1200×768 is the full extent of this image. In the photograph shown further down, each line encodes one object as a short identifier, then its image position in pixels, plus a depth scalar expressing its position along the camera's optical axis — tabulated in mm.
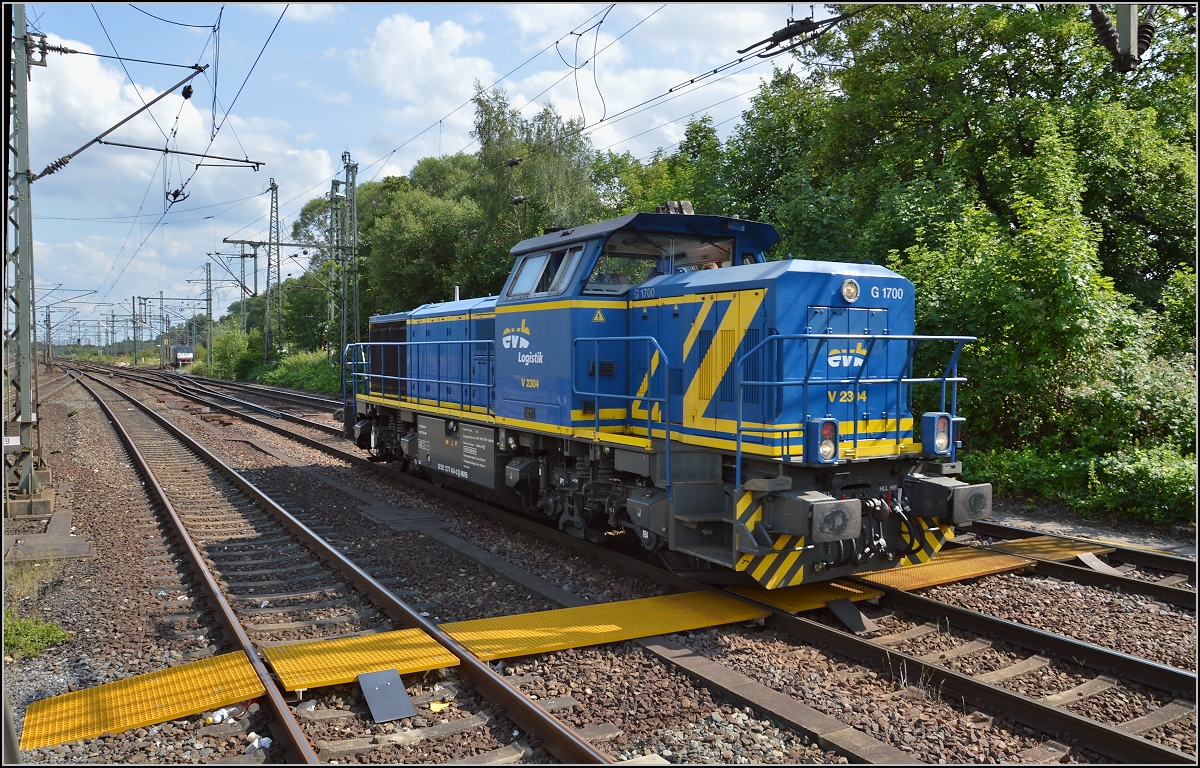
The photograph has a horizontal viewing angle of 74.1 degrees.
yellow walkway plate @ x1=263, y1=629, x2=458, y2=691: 5074
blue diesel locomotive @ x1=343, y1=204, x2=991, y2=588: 6277
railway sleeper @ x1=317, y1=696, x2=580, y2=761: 4402
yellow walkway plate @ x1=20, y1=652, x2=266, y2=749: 4574
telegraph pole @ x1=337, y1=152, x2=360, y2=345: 29047
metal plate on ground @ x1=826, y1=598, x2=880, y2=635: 6173
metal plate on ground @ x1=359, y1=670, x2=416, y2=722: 4769
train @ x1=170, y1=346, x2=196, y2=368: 72125
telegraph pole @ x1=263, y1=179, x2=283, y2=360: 40844
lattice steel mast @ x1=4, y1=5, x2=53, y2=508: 11102
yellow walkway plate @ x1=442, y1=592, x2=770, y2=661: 5727
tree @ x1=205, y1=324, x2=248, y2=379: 50531
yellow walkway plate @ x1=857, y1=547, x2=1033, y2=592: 7059
